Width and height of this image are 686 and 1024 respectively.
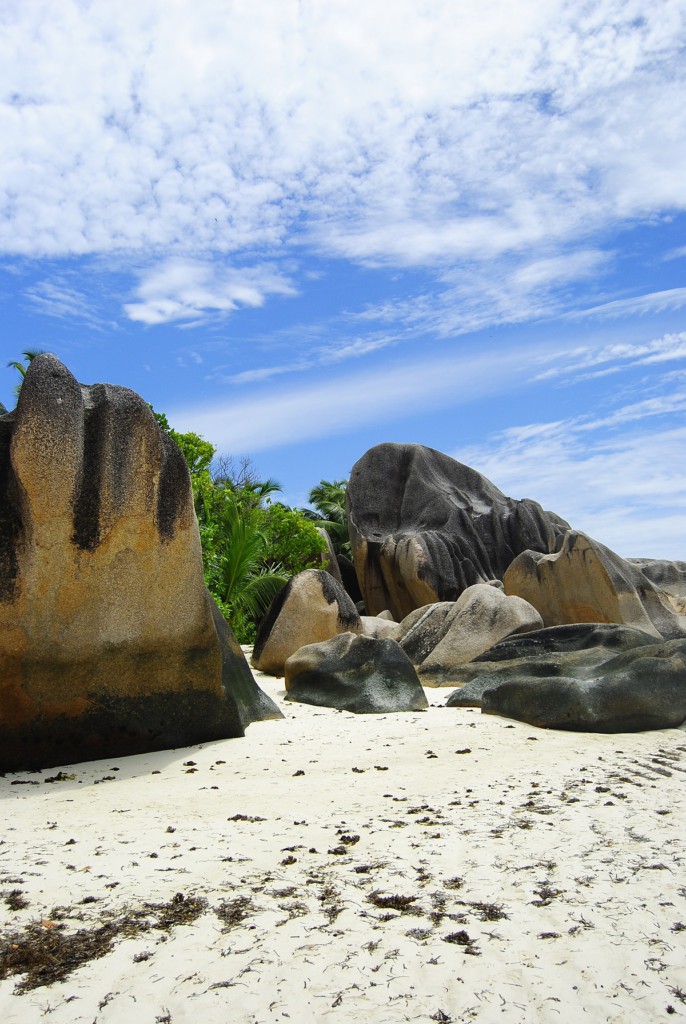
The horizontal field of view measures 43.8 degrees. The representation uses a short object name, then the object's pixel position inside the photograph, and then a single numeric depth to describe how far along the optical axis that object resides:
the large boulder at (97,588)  5.40
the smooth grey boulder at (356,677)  7.80
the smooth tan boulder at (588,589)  13.24
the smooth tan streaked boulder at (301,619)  10.94
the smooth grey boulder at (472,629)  10.11
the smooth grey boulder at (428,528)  21.56
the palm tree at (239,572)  16.56
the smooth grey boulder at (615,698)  6.50
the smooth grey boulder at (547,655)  7.51
